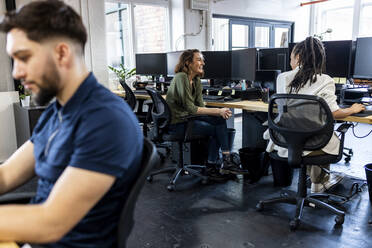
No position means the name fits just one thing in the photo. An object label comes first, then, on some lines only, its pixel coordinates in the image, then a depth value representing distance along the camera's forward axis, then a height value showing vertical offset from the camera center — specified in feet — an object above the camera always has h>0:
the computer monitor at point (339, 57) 9.81 +0.07
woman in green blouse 9.74 -1.32
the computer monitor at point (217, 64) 13.15 -0.09
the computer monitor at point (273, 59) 11.82 +0.07
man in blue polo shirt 2.57 -0.61
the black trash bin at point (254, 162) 10.09 -3.01
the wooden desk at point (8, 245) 2.53 -1.34
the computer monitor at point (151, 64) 15.60 -0.04
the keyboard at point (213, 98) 11.58 -1.26
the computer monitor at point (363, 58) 9.36 +0.03
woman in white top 7.17 -0.45
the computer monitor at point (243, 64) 11.42 -0.09
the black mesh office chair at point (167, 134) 9.60 -2.05
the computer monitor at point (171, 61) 14.57 +0.07
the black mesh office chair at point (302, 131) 6.72 -1.44
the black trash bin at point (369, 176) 8.33 -2.86
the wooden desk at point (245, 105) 9.67 -1.30
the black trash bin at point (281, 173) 9.58 -3.19
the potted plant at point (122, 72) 16.72 -0.42
